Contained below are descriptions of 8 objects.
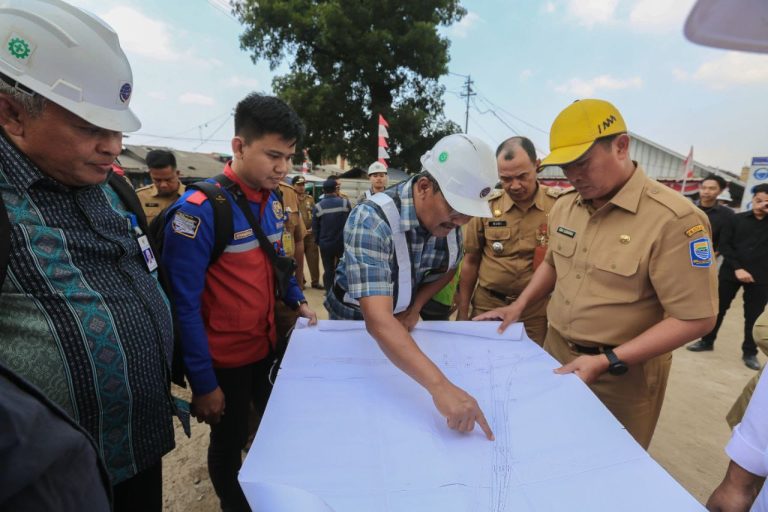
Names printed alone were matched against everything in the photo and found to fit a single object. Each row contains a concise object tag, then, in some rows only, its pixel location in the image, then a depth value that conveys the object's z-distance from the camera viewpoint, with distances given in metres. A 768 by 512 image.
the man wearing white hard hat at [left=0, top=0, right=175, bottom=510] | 0.90
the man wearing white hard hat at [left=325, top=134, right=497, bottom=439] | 1.20
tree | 15.40
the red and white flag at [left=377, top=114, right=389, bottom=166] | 7.00
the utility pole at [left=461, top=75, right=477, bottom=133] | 26.23
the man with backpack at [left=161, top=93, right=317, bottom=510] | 1.46
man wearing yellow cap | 1.42
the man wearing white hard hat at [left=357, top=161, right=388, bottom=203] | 6.46
